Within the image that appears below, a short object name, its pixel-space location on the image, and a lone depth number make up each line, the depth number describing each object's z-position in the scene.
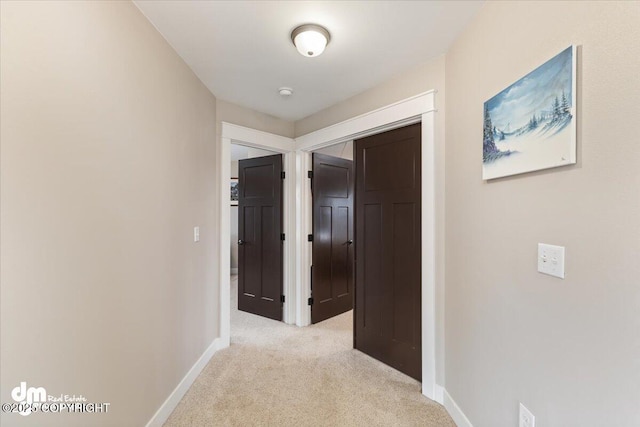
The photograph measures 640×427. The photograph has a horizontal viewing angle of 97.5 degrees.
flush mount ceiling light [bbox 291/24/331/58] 1.67
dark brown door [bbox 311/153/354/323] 3.43
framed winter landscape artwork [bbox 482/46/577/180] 0.99
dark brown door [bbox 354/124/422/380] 2.25
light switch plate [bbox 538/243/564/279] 1.04
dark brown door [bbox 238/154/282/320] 3.50
